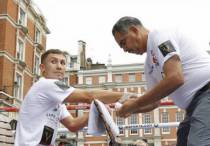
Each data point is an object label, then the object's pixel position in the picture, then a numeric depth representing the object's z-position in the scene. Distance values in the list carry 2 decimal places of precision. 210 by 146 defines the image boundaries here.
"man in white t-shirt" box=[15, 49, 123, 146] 2.11
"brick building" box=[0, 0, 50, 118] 21.23
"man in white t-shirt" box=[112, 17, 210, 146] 1.70
